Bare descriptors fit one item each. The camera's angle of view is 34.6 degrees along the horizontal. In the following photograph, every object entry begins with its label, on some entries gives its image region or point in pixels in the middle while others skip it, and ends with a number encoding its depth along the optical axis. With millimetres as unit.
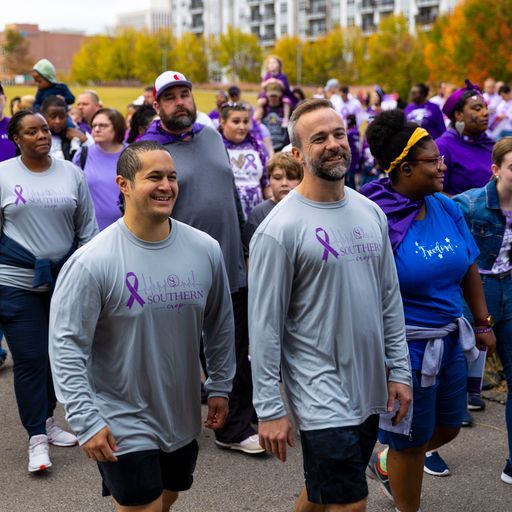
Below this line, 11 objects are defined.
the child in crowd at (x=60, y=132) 7199
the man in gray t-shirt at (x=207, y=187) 4895
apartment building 97250
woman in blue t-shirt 3707
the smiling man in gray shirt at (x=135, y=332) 3012
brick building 152500
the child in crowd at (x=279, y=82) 11125
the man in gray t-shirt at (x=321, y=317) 3131
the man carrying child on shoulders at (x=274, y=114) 11031
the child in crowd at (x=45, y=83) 9000
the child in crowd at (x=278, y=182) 5379
